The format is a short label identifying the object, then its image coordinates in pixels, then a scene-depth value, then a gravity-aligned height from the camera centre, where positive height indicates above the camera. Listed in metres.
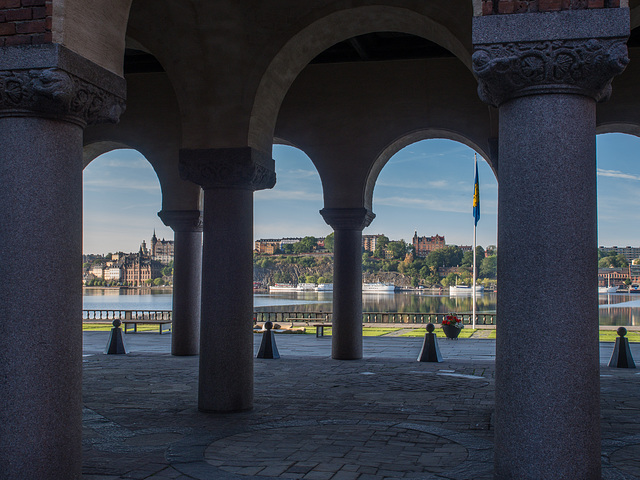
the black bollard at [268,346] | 15.52 -1.78
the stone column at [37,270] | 4.77 -0.01
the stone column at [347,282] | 14.66 -0.24
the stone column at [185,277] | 15.66 -0.17
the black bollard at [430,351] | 14.64 -1.75
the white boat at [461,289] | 113.24 -2.96
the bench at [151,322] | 22.30 -1.82
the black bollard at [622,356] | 13.78 -1.71
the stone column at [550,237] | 4.37 +0.24
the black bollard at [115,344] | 16.45 -1.86
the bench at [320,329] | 21.98 -2.02
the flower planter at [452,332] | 21.36 -1.92
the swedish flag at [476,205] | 25.81 +2.65
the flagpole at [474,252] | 25.06 +0.82
